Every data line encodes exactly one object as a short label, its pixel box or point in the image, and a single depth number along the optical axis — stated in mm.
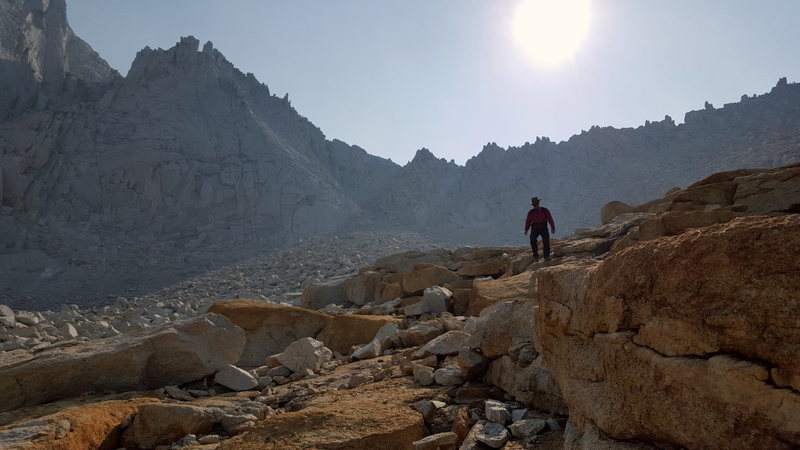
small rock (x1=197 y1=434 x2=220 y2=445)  3961
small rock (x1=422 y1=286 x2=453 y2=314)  9117
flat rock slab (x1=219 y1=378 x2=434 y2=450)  3465
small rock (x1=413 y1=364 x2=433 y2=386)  4570
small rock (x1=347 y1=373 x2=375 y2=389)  5133
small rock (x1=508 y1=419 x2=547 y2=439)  3176
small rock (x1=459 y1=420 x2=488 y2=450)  3184
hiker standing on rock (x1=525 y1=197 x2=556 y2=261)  11008
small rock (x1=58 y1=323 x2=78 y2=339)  12328
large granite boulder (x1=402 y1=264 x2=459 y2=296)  11672
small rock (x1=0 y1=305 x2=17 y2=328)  15148
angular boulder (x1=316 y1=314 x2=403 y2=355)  7746
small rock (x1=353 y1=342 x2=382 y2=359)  6395
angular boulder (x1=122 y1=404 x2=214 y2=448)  4066
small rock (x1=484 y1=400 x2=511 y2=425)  3443
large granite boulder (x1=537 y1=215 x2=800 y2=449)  1677
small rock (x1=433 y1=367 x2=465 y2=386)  4426
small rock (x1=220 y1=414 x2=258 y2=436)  4145
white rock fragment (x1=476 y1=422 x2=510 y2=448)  3140
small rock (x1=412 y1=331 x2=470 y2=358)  5178
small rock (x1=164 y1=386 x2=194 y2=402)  5225
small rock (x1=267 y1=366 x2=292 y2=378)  6070
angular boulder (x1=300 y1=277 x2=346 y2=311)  14727
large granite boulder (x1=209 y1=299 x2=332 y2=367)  7730
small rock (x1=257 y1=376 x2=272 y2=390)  5721
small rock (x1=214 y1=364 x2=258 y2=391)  5648
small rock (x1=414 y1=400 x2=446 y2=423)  3807
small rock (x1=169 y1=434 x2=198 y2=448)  3947
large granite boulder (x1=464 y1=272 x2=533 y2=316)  7953
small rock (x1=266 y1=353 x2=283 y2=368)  6382
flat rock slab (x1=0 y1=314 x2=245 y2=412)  5102
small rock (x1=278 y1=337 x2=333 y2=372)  6075
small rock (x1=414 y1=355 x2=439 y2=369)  4953
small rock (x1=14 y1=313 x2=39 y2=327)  16766
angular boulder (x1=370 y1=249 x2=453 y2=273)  16406
